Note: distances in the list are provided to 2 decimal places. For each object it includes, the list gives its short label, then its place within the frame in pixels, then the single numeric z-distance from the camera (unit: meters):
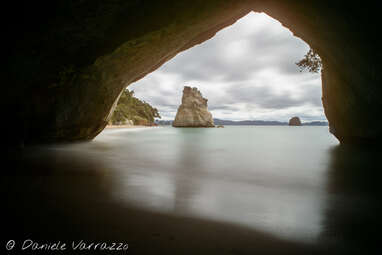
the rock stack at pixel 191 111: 97.56
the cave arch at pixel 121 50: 5.76
